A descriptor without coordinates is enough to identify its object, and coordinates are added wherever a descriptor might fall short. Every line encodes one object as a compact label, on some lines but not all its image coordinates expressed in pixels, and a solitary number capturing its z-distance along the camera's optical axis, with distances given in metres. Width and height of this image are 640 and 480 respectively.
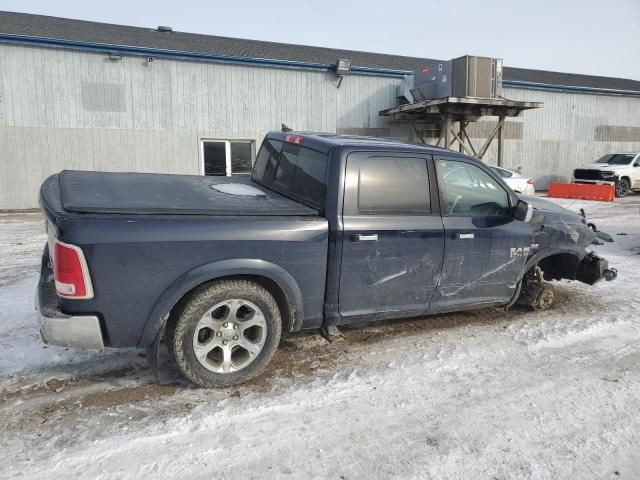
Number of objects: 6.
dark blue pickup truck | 2.93
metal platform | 15.66
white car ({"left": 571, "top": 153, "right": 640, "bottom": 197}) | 18.67
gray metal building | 13.37
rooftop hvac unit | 15.34
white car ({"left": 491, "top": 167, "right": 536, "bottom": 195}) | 15.80
